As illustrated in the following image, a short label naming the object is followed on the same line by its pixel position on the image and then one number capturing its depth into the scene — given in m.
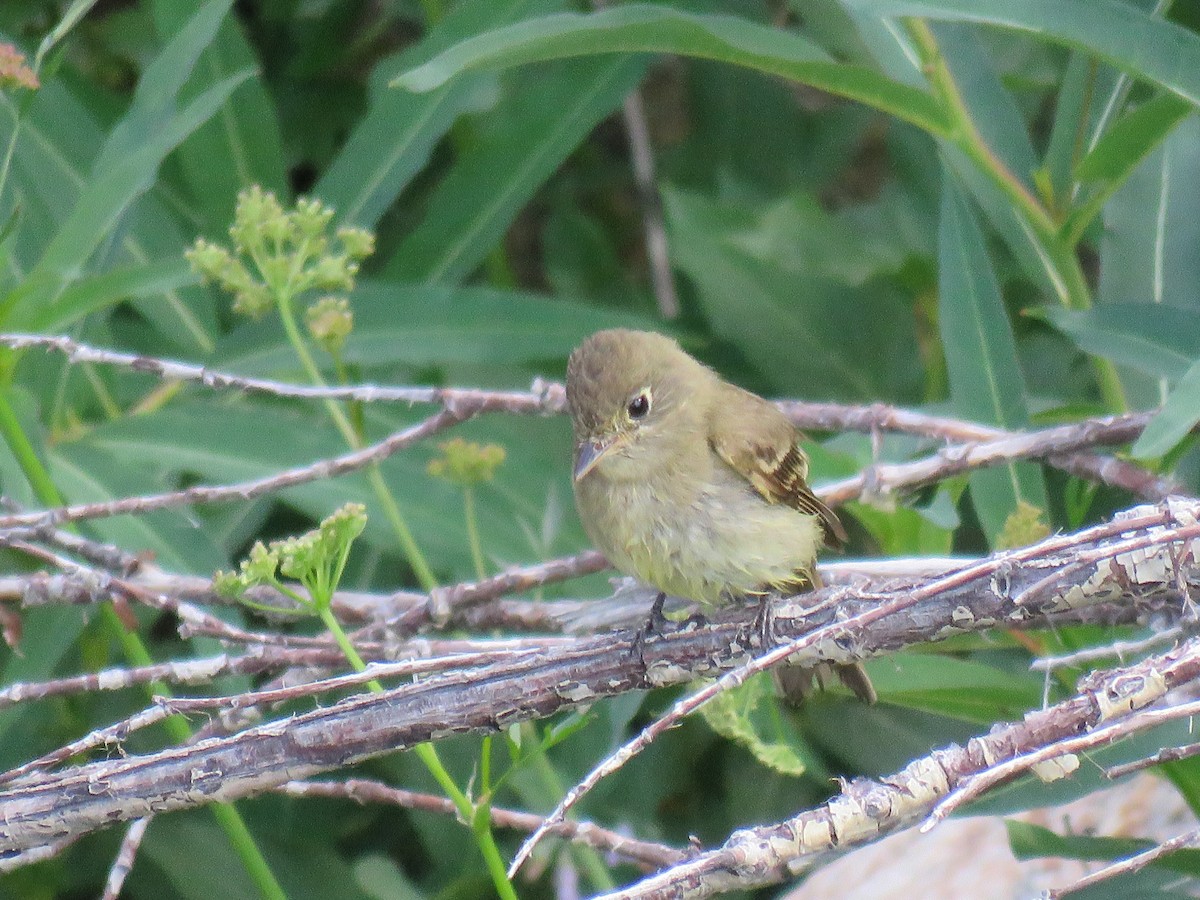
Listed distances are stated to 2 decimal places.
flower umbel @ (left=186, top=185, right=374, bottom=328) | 6.16
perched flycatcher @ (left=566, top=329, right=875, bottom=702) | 6.27
